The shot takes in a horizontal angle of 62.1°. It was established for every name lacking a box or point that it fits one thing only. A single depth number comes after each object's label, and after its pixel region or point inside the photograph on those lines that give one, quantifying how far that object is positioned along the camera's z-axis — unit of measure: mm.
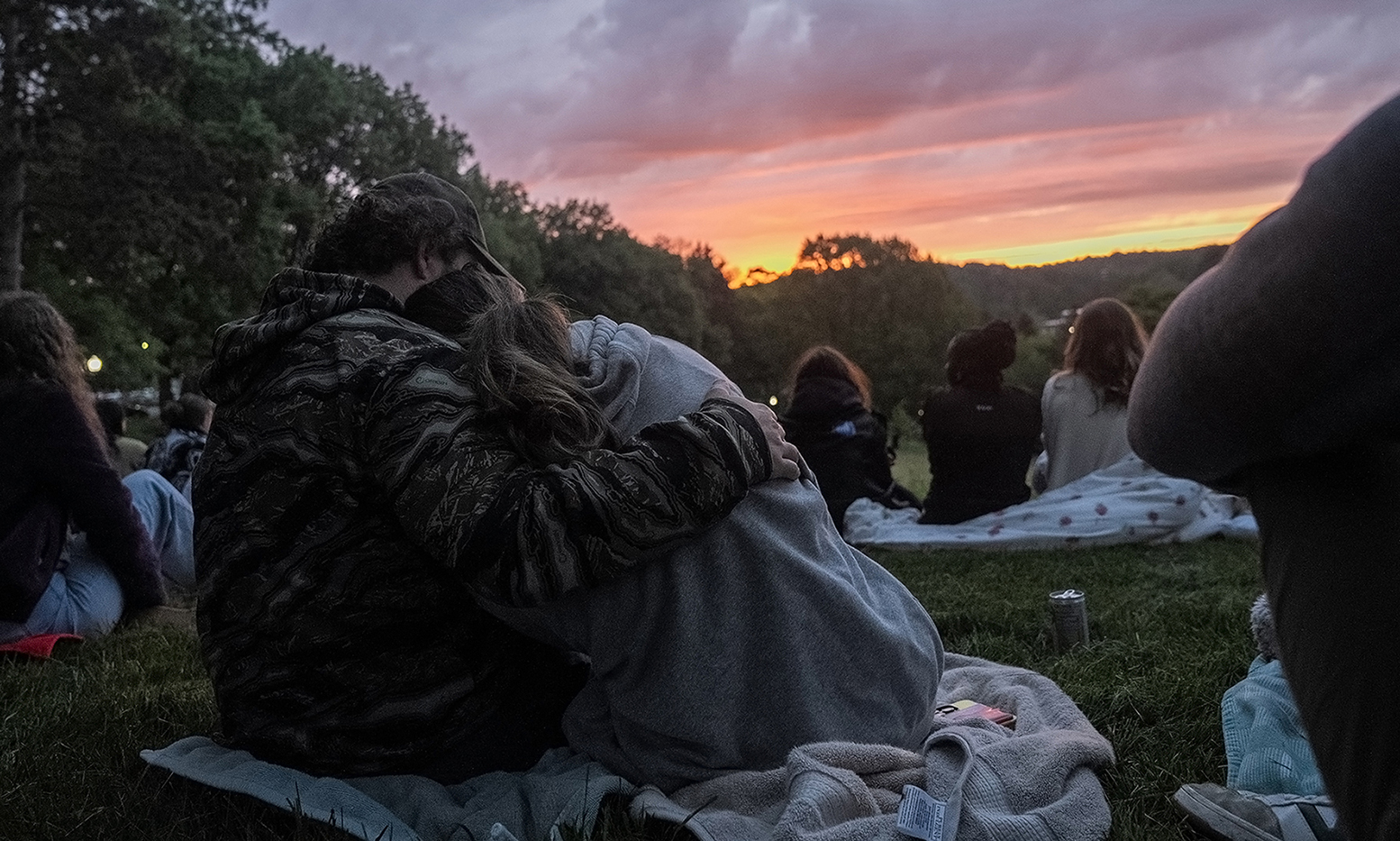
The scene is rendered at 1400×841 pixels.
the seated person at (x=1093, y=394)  7273
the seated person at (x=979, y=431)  7477
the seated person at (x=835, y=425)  7824
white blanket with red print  6820
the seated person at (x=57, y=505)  4277
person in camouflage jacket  2119
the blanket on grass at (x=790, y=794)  2115
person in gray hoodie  2246
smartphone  2641
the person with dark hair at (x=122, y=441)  7750
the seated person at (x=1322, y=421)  1111
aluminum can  3924
